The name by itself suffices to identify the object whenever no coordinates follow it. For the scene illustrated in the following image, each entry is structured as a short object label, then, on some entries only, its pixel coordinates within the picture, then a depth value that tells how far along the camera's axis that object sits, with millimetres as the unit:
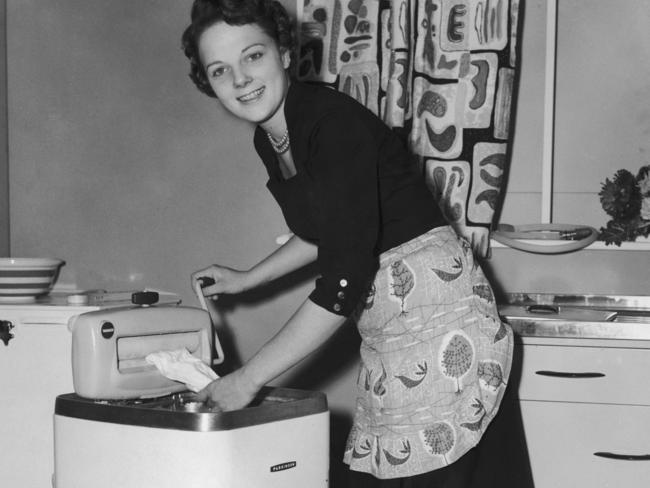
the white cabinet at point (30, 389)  2127
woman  1387
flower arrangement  2359
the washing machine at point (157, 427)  1279
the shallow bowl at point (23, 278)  2262
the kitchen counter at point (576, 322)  1965
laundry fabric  1477
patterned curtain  2305
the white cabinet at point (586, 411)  1964
